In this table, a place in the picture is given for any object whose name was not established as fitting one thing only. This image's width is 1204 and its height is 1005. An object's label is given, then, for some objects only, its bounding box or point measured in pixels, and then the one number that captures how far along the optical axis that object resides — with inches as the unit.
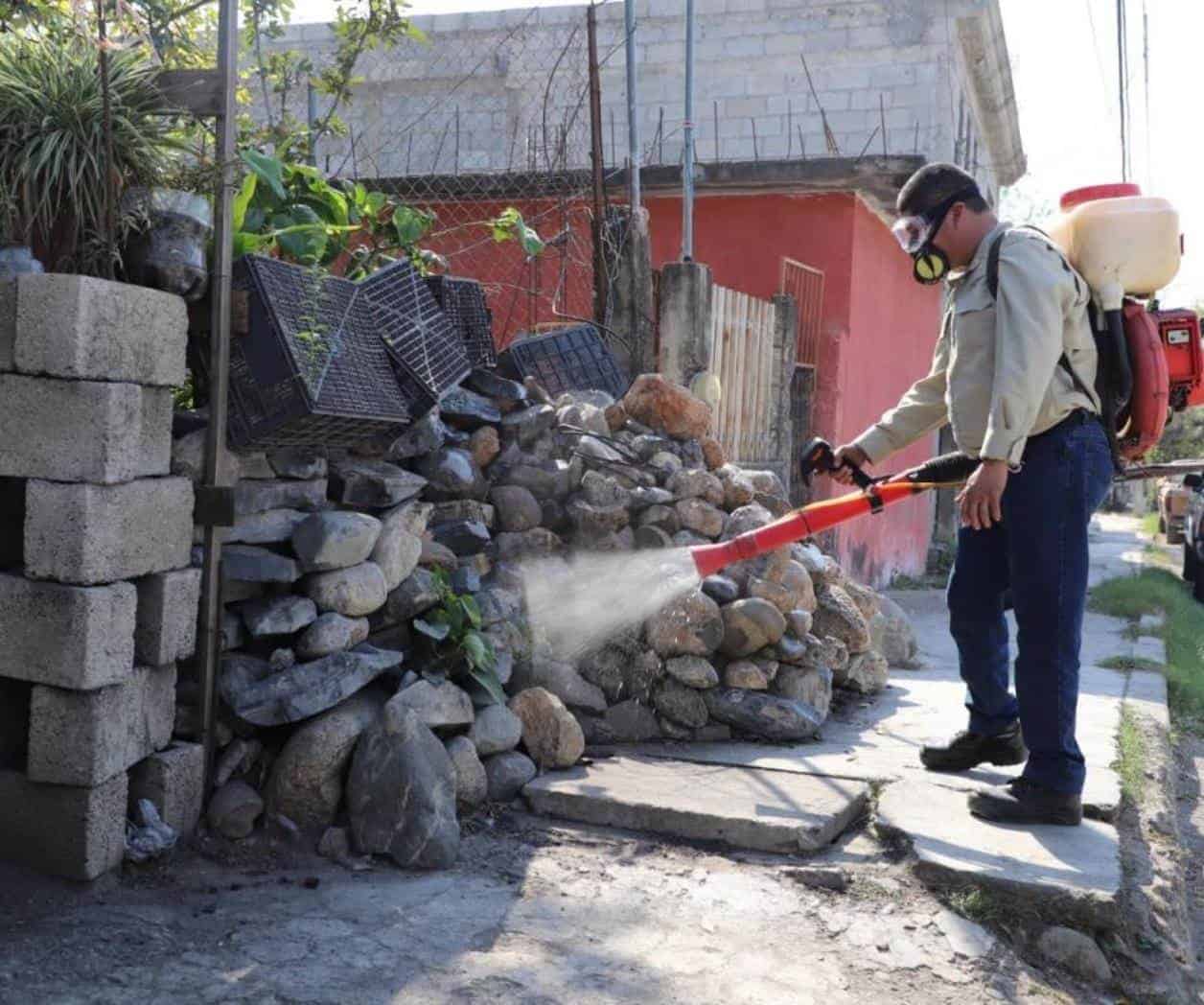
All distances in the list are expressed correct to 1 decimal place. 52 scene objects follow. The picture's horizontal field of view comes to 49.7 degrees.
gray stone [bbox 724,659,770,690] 197.5
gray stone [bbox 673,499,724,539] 217.0
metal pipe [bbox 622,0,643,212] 291.1
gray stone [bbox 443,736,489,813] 156.3
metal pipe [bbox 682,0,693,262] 314.7
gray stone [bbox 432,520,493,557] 193.0
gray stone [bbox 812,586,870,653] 222.5
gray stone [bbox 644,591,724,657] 195.6
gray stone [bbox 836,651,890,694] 225.6
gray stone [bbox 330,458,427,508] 171.3
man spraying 147.1
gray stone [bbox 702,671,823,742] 193.8
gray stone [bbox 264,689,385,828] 145.8
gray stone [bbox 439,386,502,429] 211.3
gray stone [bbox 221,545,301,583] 152.2
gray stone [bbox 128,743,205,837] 139.7
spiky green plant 137.9
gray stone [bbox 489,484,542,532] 205.9
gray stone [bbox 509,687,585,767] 171.5
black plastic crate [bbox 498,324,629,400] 246.7
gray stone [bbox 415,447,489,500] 197.5
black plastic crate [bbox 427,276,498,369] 218.8
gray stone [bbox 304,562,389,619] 157.6
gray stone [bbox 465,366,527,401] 223.0
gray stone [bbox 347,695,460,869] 141.7
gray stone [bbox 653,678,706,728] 194.5
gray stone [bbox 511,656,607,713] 186.5
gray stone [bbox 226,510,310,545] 154.6
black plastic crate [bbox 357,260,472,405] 181.8
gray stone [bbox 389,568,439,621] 168.6
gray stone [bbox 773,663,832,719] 202.4
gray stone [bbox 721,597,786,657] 197.8
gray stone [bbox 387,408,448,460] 189.6
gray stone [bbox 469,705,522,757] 163.4
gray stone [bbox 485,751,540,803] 162.6
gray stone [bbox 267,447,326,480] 160.9
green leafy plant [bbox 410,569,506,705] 166.9
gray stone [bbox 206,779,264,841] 144.3
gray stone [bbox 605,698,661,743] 192.2
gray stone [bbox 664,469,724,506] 219.9
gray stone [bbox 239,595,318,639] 151.9
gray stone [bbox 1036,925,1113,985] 129.0
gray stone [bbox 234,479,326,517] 155.1
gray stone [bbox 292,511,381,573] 155.3
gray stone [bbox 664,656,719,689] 194.2
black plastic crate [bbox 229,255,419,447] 152.7
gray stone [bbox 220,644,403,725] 147.0
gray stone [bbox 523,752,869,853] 152.4
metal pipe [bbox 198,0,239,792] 145.0
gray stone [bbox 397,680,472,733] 154.2
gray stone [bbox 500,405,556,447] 219.3
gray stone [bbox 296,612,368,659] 153.5
